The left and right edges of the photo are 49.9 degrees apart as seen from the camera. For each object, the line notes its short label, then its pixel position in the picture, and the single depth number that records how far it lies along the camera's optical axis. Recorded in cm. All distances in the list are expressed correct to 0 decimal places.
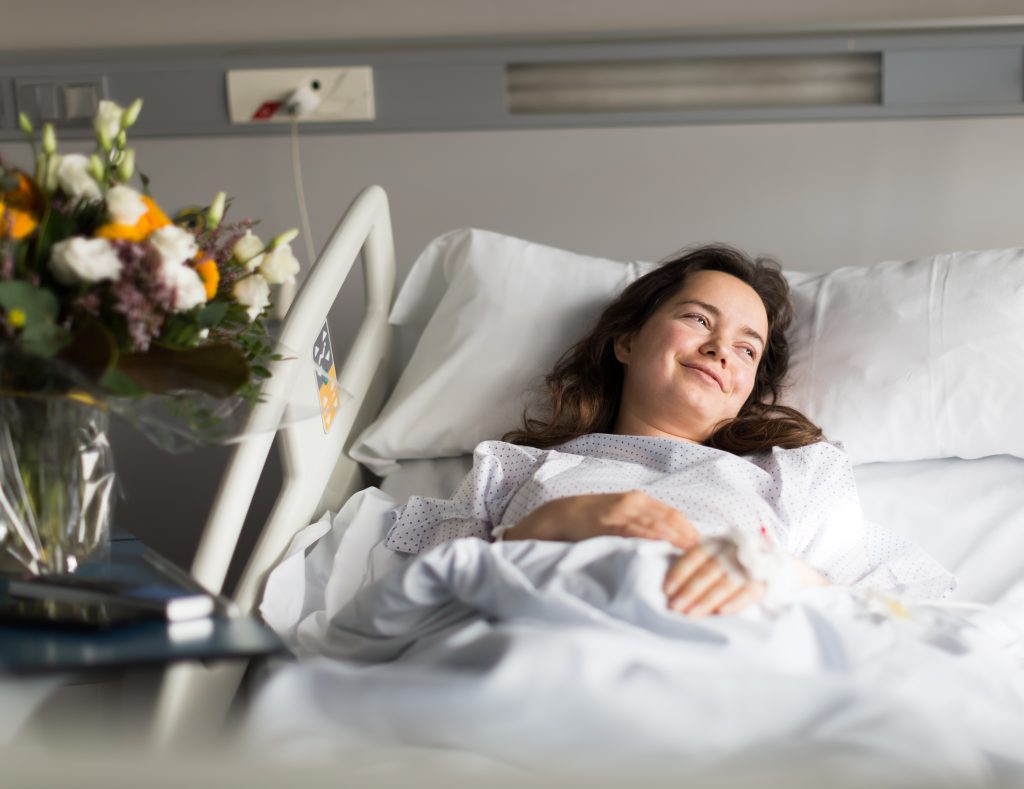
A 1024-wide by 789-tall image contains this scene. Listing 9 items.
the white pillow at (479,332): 196
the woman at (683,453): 151
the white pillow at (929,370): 185
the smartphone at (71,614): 110
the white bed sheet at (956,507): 174
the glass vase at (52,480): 117
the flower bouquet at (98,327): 108
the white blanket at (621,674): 104
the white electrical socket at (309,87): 243
